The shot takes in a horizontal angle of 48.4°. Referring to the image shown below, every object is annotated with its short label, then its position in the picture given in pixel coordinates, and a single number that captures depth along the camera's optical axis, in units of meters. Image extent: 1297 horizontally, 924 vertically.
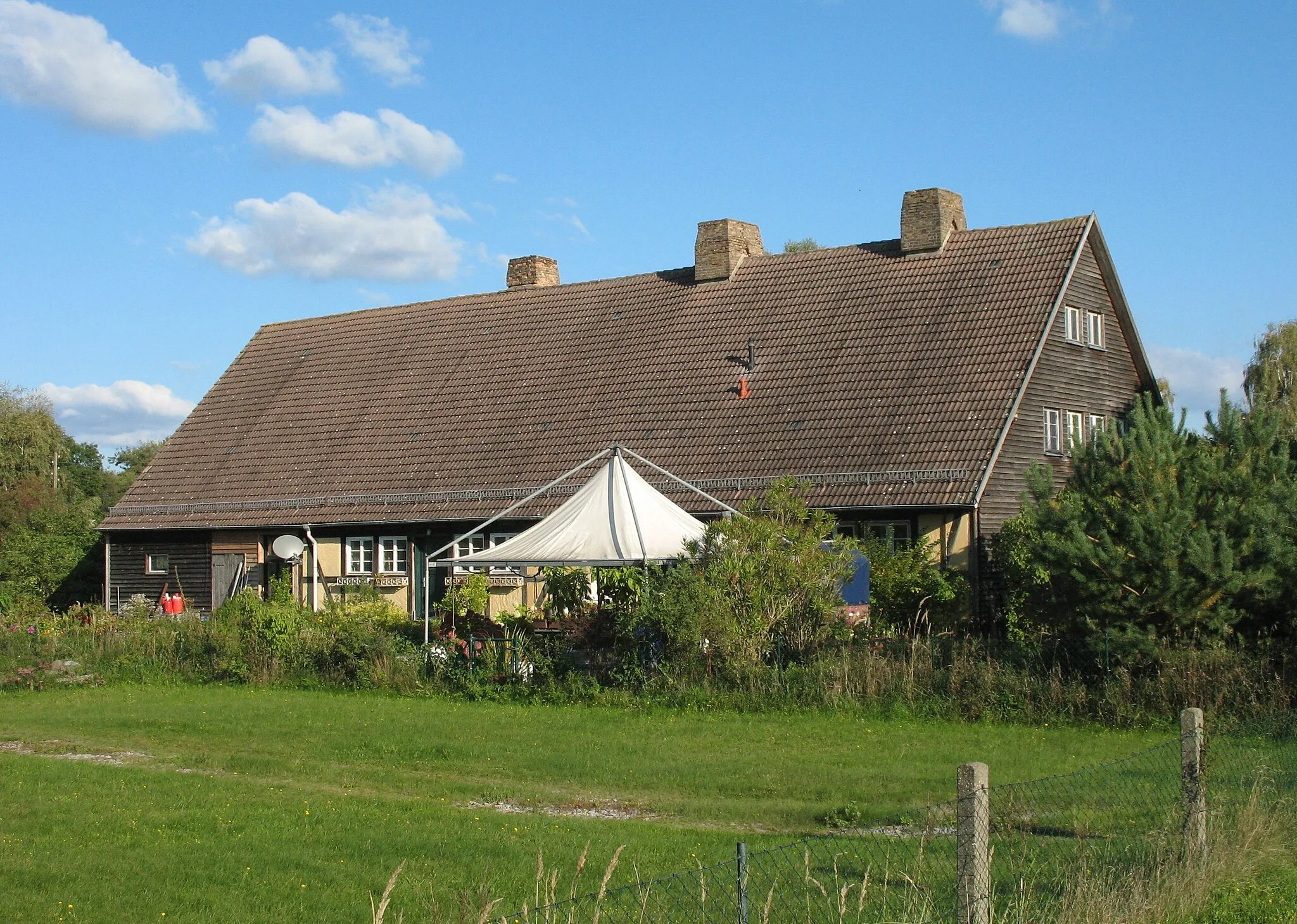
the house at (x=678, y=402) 28.56
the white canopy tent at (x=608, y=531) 22.42
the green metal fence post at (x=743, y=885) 6.18
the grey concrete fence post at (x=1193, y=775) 9.05
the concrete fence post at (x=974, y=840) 6.64
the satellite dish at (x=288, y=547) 33.81
